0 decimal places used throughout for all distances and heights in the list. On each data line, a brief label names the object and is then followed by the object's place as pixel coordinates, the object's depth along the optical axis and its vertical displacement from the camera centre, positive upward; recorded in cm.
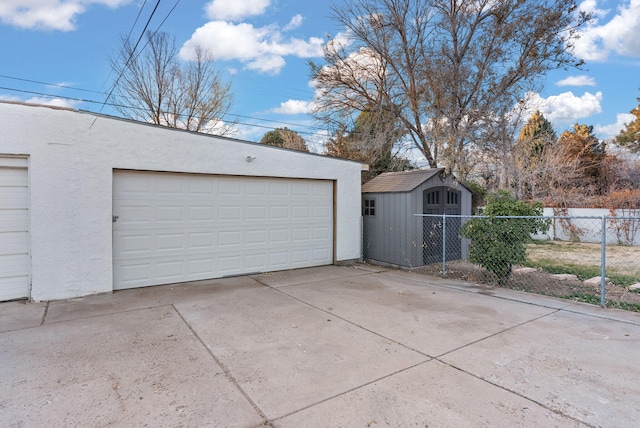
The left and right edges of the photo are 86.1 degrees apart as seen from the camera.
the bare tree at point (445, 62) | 1018 +484
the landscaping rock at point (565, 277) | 688 -136
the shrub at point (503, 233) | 605 -41
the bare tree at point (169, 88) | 1384 +526
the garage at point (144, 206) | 496 +11
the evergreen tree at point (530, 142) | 1064 +235
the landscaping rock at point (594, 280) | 645 -135
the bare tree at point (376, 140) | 1235 +261
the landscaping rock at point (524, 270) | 753 -133
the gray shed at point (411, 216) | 776 -13
